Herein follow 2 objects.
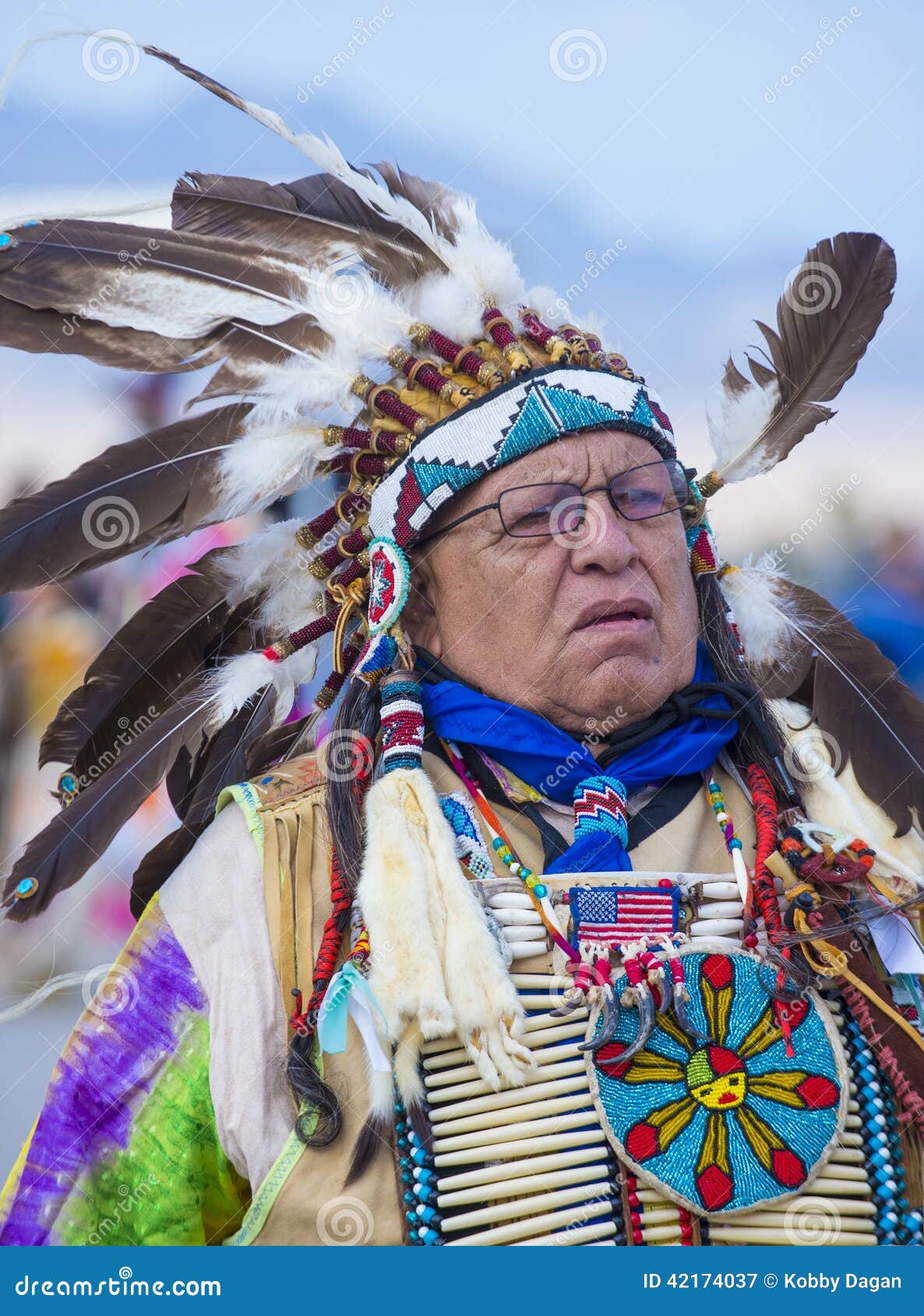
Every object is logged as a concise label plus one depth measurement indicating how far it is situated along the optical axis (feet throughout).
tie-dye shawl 14.87
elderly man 14.14
